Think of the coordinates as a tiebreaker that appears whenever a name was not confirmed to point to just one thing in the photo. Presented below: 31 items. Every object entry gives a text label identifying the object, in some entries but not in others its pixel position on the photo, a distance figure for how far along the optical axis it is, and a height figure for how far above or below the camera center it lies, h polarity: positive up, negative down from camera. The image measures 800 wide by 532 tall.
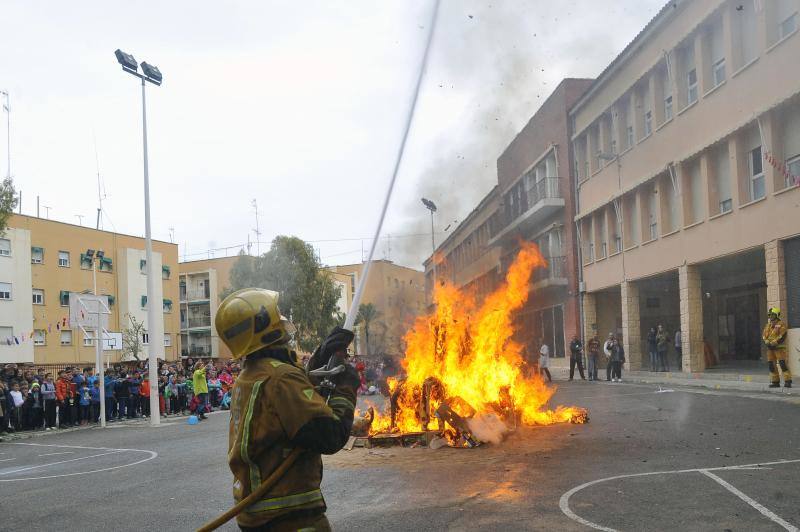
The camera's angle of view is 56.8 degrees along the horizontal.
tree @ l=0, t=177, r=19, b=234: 23.03 +3.98
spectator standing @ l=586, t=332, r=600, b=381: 28.65 -1.86
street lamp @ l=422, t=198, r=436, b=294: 28.31 +4.09
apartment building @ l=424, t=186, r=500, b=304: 50.59 +4.24
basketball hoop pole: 21.02 -1.19
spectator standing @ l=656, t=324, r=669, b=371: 27.94 -1.61
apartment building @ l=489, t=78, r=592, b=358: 37.71 +5.06
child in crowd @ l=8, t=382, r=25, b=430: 20.11 -2.19
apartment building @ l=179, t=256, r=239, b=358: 71.38 +1.71
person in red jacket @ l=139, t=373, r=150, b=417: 24.23 -2.41
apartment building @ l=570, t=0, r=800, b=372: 20.47 +4.25
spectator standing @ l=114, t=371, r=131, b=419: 23.66 -2.25
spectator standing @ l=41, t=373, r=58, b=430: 21.33 -2.20
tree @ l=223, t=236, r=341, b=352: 51.94 +2.58
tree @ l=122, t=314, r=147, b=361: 50.20 -1.03
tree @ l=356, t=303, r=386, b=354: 49.27 -0.14
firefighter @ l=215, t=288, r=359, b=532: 3.21 -0.46
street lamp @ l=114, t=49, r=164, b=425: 19.96 +2.09
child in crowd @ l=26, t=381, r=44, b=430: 21.02 -2.24
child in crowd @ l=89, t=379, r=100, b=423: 22.89 -2.36
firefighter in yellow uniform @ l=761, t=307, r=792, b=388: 16.30 -1.03
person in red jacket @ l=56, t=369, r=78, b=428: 21.81 -2.20
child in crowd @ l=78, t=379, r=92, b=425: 22.41 -2.30
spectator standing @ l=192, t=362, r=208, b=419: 20.94 -1.92
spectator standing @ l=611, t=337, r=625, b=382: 27.06 -2.06
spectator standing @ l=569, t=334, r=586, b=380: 30.11 -1.95
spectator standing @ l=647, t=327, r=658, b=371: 28.45 -1.73
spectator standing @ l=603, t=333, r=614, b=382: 27.30 -1.63
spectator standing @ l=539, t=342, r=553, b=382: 30.31 -2.13
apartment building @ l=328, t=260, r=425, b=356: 32.62 +0.78
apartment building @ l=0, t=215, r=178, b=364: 44.84 +2.70
